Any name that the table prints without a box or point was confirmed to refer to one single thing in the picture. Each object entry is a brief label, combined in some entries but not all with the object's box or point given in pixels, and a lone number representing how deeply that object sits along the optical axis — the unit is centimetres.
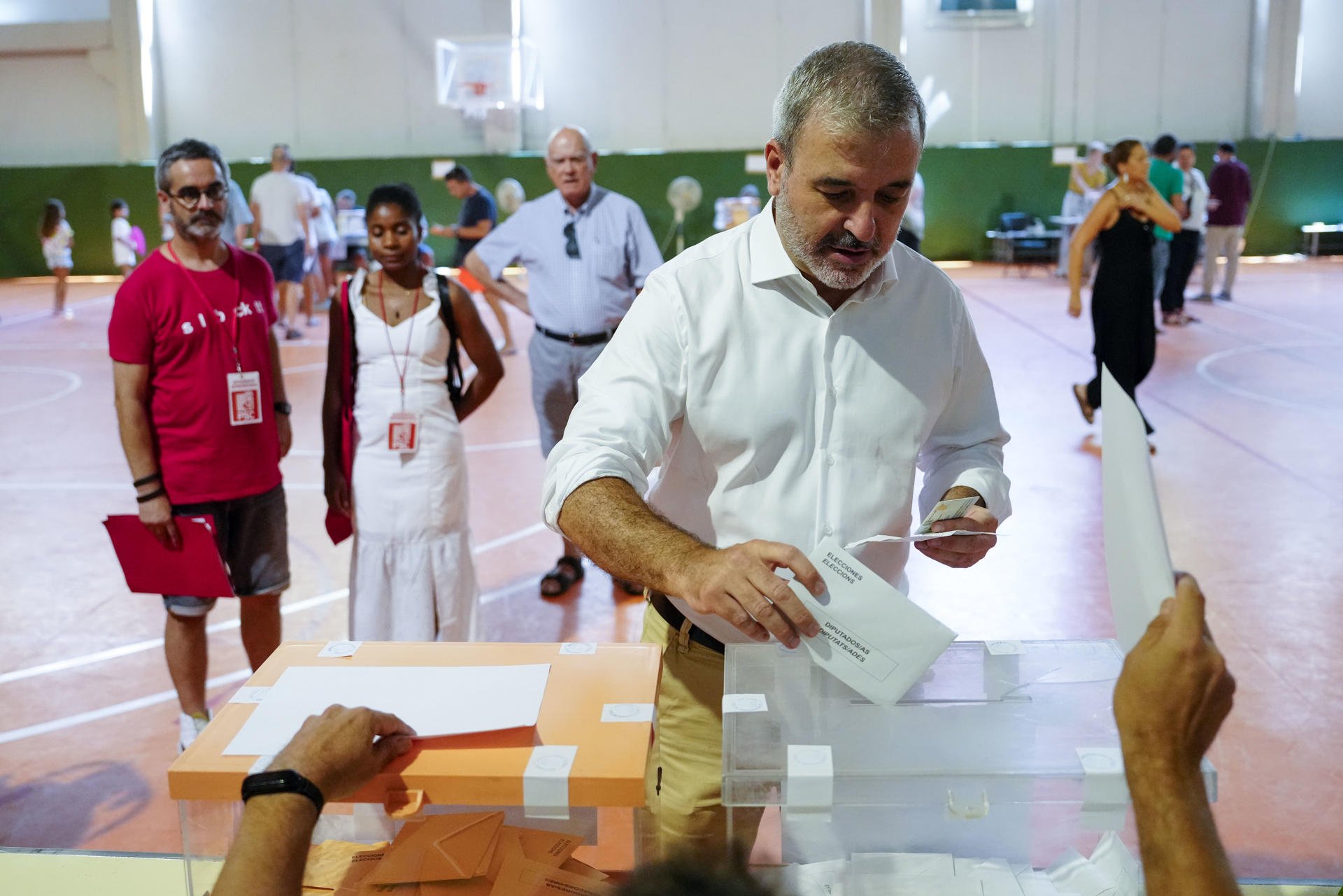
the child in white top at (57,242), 1563
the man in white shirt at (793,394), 199
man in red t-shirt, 383
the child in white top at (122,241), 1698
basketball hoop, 2055
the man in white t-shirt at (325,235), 1490
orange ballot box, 167
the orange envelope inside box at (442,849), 175
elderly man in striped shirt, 592
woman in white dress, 413
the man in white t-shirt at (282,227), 1340
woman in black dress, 771
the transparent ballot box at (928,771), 152
